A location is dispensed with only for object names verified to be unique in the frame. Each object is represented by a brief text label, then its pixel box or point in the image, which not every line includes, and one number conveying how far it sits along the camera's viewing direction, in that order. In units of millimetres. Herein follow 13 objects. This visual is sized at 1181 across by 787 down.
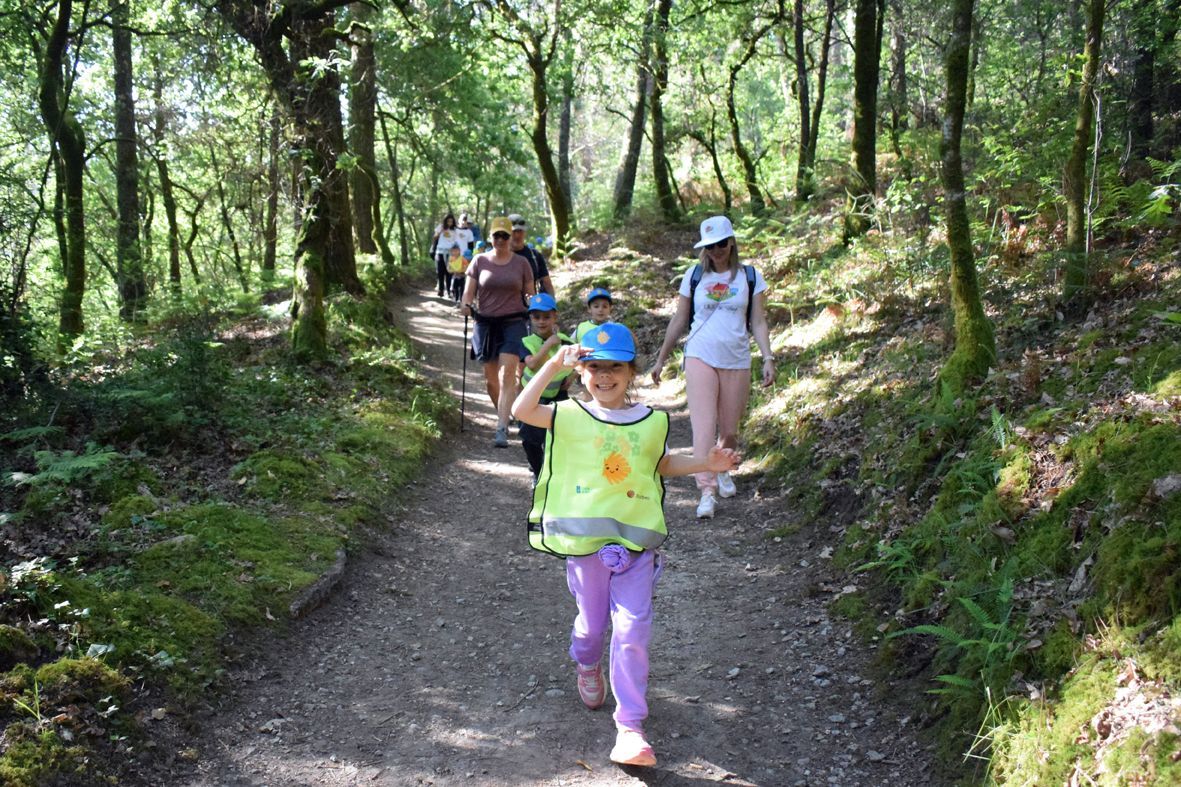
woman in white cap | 6875
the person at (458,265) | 19156
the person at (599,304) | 8242
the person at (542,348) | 7119
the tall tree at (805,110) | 16547
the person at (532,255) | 9656
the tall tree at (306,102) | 10578
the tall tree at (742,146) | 19594
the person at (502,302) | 9203
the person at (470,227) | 20519
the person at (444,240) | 20156
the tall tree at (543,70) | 17562
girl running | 3826
